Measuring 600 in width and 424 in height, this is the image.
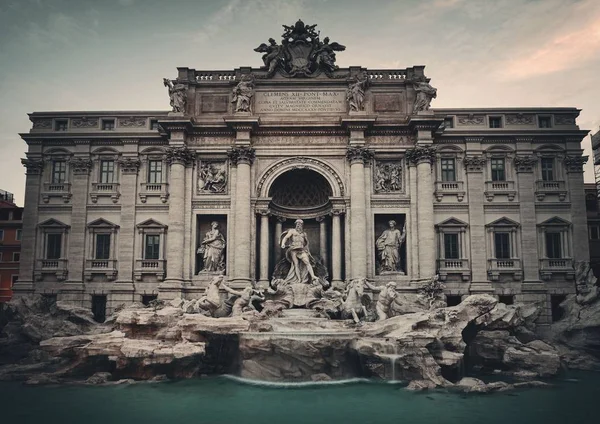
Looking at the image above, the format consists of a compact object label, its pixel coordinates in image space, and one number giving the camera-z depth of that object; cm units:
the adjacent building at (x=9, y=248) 3809
